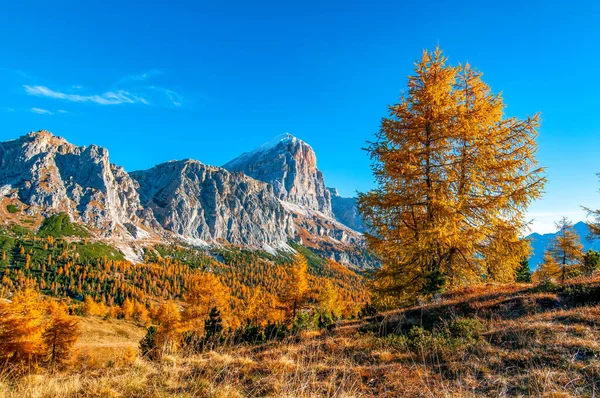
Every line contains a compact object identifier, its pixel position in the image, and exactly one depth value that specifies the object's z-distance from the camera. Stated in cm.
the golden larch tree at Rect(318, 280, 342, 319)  3791
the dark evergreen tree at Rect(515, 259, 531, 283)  2689
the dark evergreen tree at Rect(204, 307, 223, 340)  3560
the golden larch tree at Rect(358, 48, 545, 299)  1302
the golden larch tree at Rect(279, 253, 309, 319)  3644
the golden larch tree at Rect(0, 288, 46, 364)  2788
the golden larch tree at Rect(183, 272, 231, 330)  3788
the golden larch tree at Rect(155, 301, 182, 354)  3625
